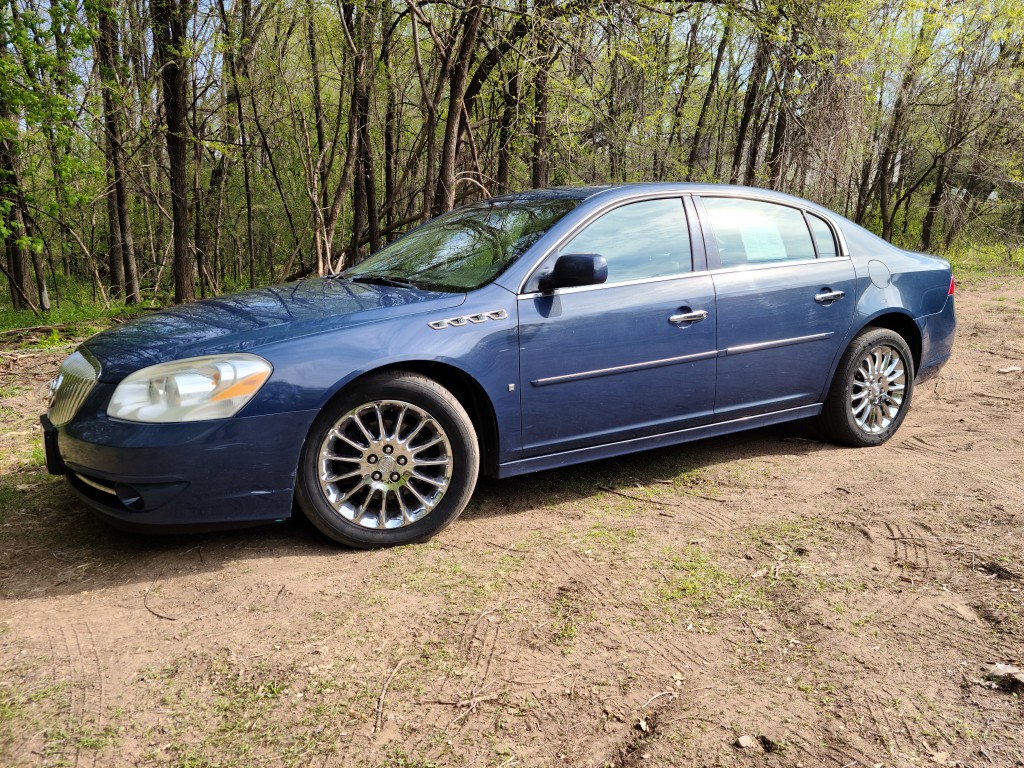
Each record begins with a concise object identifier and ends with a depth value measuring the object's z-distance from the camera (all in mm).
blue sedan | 3047
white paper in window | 4402
